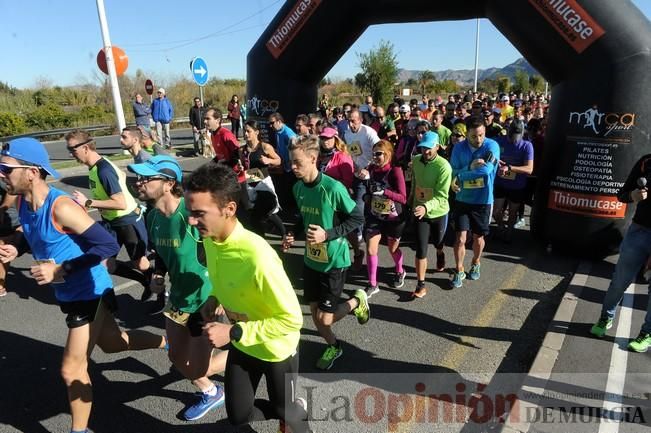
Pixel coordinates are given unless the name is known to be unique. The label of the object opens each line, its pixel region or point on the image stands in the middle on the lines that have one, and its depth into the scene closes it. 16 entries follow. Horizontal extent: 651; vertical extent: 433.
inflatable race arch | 4.98
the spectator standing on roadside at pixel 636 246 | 3.48
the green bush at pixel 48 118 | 23.98
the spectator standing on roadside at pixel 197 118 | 14.12
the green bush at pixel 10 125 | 20.73
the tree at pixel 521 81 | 48.25
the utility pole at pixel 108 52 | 11.66
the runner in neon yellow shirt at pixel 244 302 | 2.07
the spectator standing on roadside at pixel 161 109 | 13.73
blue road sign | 11.71
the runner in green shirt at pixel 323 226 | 3.23
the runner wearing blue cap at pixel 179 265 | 2.78
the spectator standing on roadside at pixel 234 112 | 17.05
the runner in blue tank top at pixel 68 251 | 2.44
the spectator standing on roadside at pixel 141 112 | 13.57
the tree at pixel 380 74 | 30.39
